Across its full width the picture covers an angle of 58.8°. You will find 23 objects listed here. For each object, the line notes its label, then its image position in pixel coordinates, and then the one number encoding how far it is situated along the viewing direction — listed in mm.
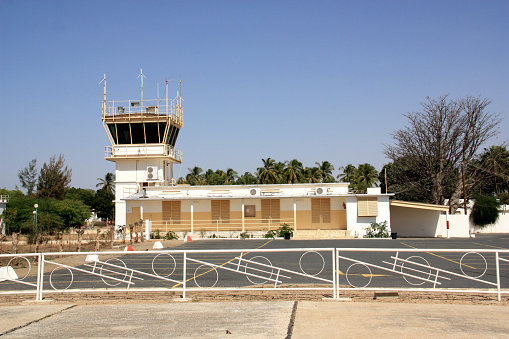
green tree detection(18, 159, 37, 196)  86938
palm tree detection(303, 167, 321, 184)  81862
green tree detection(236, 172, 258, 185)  81550
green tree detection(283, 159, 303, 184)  80812
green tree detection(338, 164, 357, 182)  86231
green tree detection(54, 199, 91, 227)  53250
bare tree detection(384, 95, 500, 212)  48188
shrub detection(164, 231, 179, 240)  36844
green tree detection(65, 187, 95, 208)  77225
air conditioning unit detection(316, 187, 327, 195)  37875
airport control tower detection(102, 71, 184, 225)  44125
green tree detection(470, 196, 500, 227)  46094
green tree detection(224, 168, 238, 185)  88125
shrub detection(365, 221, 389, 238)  36125
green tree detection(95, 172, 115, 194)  99625
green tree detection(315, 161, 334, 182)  86369
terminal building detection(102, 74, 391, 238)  36875
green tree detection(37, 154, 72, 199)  71875
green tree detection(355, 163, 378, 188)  85375
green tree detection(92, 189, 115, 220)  79688
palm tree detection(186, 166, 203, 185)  85938
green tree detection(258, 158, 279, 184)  80750
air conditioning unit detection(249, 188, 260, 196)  38625
